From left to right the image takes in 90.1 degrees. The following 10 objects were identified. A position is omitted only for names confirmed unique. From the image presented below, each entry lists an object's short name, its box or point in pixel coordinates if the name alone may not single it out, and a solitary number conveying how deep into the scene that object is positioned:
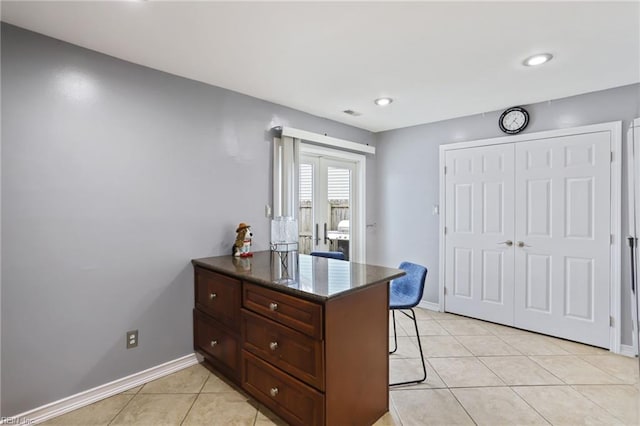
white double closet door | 3.02
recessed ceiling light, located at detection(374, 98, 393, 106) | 3.21
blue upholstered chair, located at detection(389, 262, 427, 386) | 2.38
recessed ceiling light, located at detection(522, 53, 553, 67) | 2.29
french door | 3.94
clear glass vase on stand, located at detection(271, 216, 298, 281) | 2.46
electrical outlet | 2.37
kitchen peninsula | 1.67
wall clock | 3.39
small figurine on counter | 2.87
